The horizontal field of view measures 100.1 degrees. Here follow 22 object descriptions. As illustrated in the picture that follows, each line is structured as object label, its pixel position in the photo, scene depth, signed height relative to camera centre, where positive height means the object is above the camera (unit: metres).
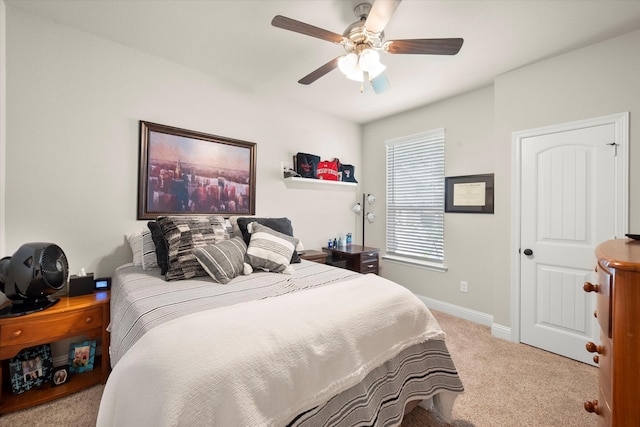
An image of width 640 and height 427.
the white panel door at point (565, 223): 2.21 -0.04
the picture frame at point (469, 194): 3.02 +0.27
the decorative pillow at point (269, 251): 2.27 -0.32
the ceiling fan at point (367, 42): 1.58 +1.13
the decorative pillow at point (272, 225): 2.60 -0.11
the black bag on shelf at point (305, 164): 3.49 +0.66
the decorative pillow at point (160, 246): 2.06 -0.26
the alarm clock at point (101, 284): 2.16 -0.58
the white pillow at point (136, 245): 2.25 -0.28
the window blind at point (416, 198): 3.50 +0.25
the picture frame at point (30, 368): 1.77 -1.07
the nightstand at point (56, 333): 1.64 -0.79
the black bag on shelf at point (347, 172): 3.95 +0.64
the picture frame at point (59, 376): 1.89 -1.17
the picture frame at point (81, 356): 2.03 -1.10
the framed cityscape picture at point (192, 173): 2.50 +0.41
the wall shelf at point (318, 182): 3.42 +0.45
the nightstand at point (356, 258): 3.50 -0.57
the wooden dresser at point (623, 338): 0.64 -0.30
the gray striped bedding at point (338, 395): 1.23 -0.76
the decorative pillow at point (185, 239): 1.96 -0.21
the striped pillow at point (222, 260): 1.93 -0.35
